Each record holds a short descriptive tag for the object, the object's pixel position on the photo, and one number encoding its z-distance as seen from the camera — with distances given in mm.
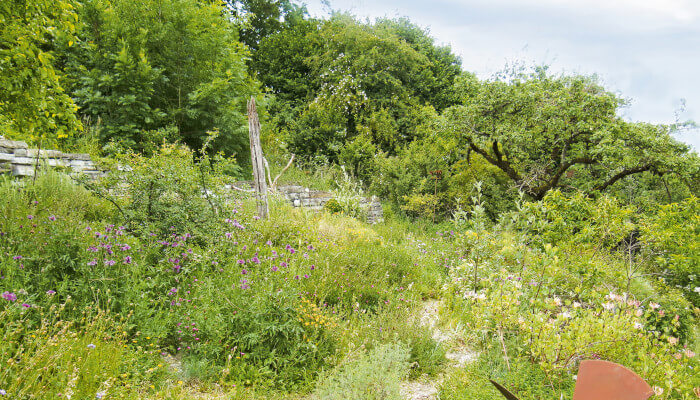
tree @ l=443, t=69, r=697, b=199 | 7445
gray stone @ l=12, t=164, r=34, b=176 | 5191
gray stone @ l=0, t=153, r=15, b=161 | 5048
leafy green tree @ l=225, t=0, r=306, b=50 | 15000
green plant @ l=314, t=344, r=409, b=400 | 2273
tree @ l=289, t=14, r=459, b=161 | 13398
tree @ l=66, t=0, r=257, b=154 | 7289
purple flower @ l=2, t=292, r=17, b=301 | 2146
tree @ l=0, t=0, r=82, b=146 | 3227
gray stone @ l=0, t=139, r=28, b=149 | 5110
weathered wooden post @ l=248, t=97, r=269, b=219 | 6230
